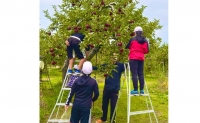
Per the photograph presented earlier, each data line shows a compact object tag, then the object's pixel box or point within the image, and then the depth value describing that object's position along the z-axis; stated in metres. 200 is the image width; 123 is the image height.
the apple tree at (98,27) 3.09
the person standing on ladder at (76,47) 3.24
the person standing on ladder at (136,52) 3.13
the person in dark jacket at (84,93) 2.77
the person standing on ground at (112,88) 3.38
